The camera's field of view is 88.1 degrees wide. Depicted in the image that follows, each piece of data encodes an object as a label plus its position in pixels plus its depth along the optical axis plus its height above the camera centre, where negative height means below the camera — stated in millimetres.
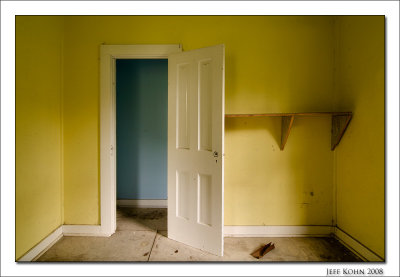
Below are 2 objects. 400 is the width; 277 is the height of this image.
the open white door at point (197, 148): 2006 -127
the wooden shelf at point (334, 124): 2112 +131
